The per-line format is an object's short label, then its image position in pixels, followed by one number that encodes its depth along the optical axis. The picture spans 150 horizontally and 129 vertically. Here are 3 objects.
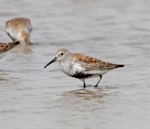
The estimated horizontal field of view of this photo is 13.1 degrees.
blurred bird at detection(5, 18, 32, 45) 15.03
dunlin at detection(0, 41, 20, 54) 12.16
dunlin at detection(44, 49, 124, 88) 10.27
